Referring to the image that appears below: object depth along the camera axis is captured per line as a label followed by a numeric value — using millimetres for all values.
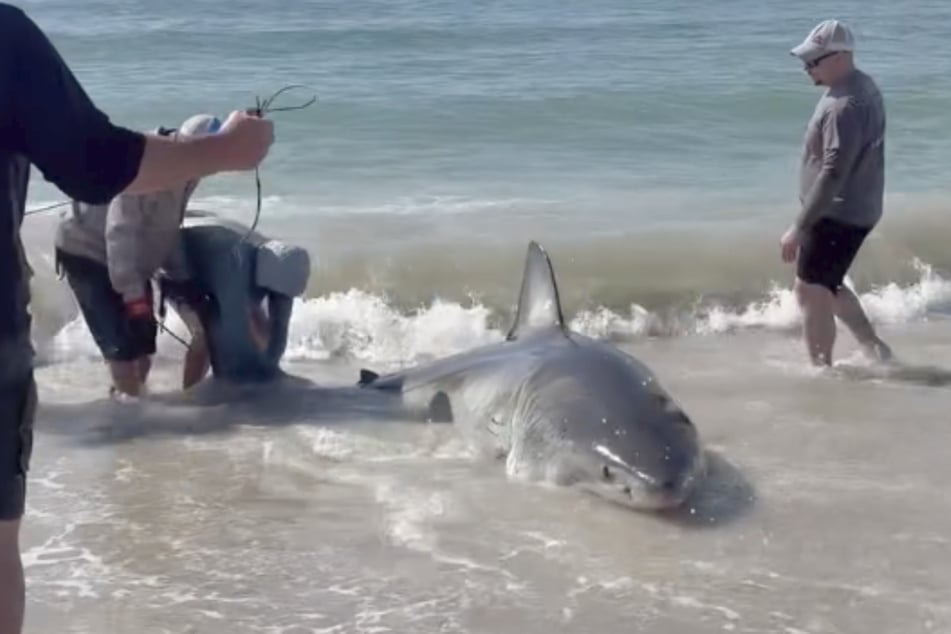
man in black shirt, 3279
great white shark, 6160
